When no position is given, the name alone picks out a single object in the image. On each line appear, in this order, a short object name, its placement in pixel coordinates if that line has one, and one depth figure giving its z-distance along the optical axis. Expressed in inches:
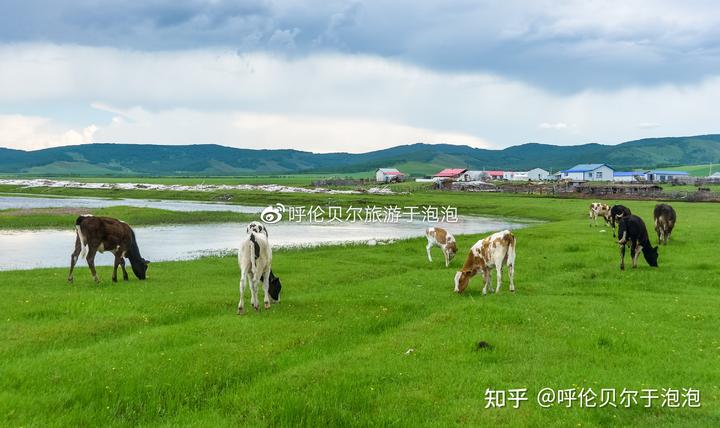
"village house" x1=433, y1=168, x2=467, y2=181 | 7332.7
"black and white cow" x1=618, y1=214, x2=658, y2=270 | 930.1
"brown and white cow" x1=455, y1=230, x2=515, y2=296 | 738.8
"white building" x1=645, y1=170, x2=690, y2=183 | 6112.2
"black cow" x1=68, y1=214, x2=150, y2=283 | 812.0
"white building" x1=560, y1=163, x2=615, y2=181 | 6899.6
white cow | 617.9
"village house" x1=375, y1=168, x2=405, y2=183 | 7012.8
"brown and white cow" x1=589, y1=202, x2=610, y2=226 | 1725.9
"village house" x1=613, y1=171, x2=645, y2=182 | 6237.7
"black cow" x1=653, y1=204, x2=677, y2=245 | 1210.0
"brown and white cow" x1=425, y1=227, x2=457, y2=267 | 1058.7
